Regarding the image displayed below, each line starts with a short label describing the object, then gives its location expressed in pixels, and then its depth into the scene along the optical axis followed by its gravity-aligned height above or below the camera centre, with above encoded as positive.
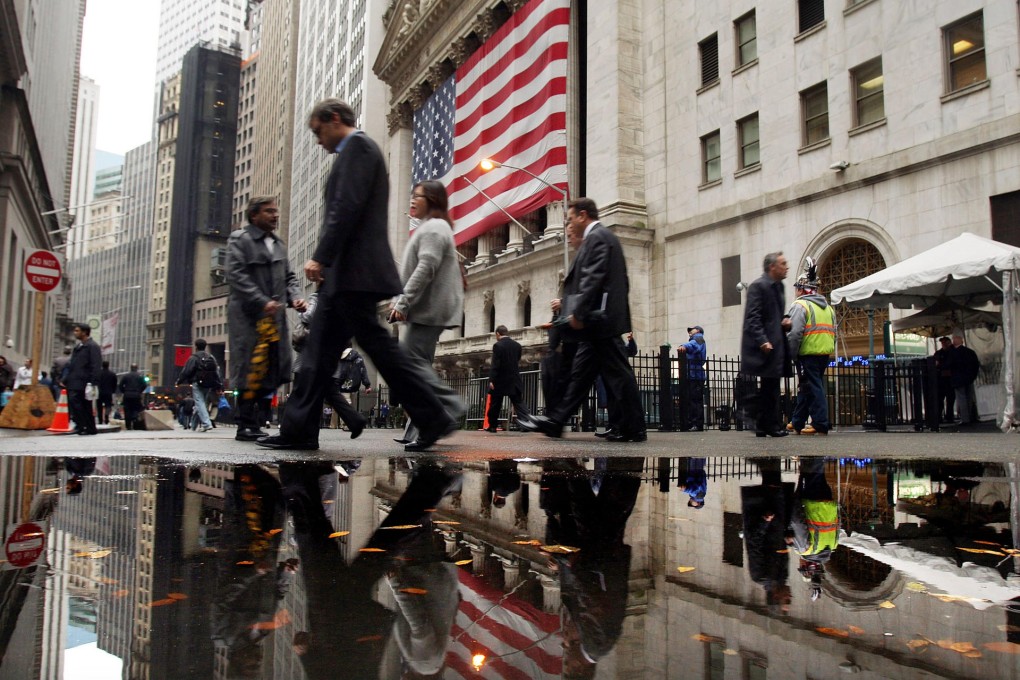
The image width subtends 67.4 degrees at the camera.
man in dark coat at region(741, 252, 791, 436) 9.42 +0.99
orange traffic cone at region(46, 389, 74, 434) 15.90 -0.24
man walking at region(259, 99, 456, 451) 5.27 +0.90
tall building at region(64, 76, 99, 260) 179.36 +60.36
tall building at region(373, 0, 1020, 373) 17.81 +7.74
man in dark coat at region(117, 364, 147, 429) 24.69 +0.44
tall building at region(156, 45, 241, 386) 131.38 +38.92
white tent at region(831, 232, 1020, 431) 12.47 +2.32
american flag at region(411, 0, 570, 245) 30.86 +12.96
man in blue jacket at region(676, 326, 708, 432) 14.29 +0.28
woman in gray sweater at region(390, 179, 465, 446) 6.77 +1.16
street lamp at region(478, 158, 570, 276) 23.67 +7.59
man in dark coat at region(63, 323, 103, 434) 12.02 +0.45
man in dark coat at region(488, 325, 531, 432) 12.07 +0.62
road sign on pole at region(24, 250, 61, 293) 12.88 +2.30
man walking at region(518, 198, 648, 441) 7.58 +0.87
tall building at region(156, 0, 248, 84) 174.00 +88.80
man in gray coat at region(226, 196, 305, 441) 6.77 +0.88
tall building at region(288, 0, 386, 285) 61.88 +31.21
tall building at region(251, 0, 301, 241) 102.25 +43.89
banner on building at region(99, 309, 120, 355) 46.18 +4.80
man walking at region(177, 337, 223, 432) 16.33 +0.68
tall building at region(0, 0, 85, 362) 27.66 +12.06
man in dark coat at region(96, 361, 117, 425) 20.47 +0.54
